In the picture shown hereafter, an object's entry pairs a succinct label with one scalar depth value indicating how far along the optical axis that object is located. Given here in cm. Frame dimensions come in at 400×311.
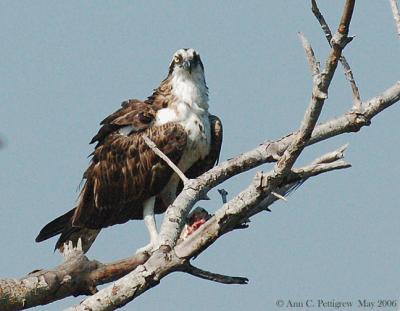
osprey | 1944
